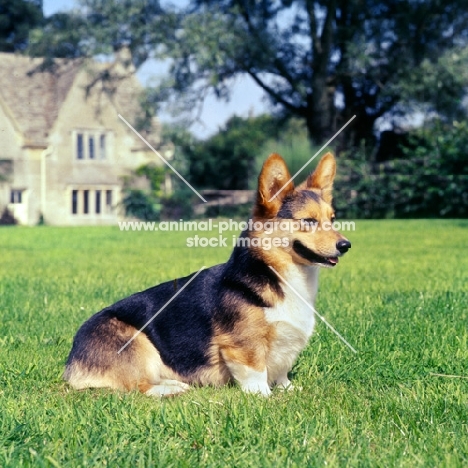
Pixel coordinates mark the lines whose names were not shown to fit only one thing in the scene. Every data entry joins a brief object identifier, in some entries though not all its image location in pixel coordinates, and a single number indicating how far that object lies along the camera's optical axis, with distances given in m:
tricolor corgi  3.80
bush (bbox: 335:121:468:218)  25.84
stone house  35.75
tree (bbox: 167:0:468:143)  26.95
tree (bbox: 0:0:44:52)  45.56
